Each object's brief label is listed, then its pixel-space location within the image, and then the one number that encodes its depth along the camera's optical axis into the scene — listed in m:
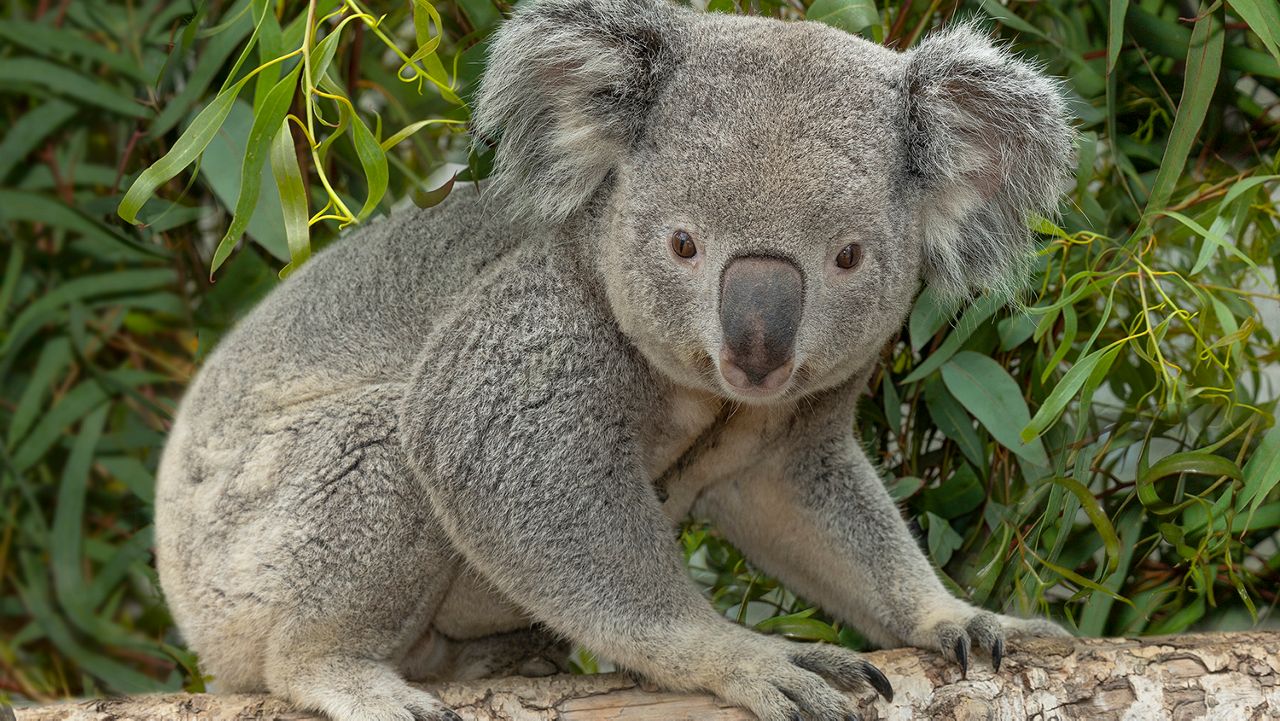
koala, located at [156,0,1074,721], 1.66
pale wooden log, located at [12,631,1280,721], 1.67
